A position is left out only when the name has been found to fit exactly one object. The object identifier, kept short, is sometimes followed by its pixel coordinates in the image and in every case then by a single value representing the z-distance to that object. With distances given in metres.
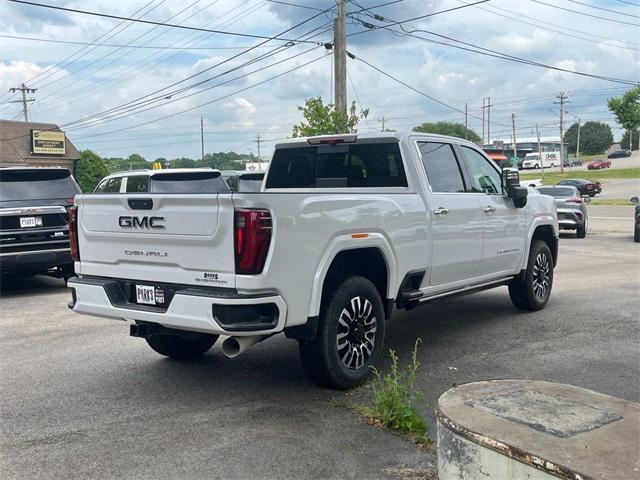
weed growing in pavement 4.35
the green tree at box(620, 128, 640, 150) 122.10
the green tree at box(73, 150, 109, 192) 43.09
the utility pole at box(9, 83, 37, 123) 64.62
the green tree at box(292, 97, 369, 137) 20.31
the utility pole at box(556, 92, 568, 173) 85.51
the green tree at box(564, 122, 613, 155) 143.75
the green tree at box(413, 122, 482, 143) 101.16
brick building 47.75
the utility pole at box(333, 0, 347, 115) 20.69
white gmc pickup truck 4.45
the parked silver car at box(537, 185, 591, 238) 19.58
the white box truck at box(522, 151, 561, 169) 91.44
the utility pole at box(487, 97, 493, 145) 107.61
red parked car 84.19
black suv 9.78
